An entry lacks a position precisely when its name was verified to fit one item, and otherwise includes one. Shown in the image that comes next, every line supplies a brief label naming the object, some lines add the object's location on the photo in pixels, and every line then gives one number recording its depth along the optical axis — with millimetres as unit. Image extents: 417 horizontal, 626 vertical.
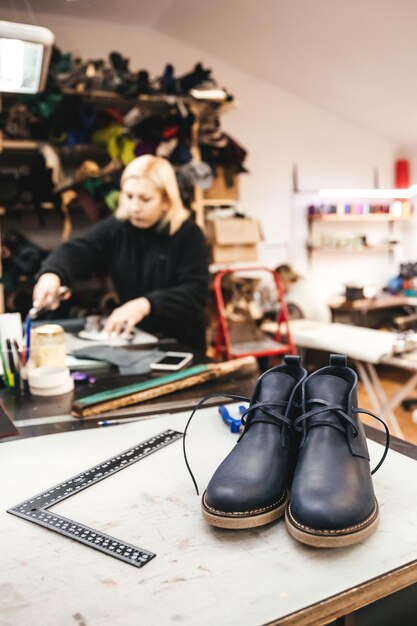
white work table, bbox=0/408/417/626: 553
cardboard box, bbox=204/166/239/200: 4176
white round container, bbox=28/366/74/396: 1327
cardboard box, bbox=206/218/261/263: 3979
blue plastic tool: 1036
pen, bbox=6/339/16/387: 1390
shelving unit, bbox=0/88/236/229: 3654
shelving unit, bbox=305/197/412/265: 4305
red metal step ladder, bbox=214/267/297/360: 3152
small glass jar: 1373
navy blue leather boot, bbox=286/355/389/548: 646
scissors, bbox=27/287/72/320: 1880
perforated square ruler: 651
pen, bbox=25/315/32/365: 1425
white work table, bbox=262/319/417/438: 2482
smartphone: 1493
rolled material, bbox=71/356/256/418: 1178
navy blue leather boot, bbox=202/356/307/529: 690
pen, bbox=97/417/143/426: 1117
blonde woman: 2176
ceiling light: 1468
